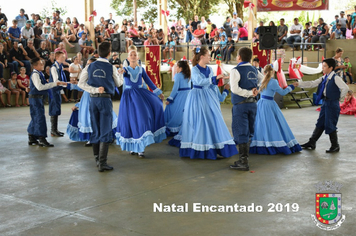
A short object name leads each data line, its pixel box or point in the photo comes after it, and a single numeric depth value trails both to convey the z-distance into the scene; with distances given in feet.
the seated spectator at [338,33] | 55.48
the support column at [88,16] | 59.36
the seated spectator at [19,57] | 49.50
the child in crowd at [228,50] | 51.60
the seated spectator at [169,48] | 56.13
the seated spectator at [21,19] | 55.16
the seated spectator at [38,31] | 54.39
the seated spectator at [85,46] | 56.69
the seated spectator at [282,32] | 53.98
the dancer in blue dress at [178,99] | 25.52
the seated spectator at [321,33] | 53.67
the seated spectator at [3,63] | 47.26
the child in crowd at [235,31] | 56.13
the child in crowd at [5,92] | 47.02
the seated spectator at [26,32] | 53.06
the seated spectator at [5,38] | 50.39
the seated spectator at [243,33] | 54.26
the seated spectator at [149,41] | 57.57
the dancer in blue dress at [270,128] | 21.97
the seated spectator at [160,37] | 60.80
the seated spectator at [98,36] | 60.08
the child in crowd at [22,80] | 48.26
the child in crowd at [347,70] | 51.49
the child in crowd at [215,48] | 54.18
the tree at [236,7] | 81.51
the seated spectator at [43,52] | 51.93
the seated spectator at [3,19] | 52.60
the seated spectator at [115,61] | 40.17
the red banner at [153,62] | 46.29
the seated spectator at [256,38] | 51.24
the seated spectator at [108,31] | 61.14
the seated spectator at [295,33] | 54.19
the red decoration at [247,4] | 50.98
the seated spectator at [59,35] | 56.80
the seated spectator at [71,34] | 58.18
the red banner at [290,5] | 51.88
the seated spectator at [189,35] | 61.16
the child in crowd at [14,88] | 47.59
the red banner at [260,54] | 43.07
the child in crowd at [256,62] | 27.02
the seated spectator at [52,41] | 55.66
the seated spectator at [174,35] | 62.49
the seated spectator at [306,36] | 55.90
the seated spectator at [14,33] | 51.83
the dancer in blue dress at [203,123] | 20.89
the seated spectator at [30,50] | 50.90
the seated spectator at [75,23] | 60.85
